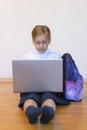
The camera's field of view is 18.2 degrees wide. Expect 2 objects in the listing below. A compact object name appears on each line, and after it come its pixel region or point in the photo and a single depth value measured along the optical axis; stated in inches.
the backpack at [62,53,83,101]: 74.9
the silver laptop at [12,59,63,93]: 67.1
